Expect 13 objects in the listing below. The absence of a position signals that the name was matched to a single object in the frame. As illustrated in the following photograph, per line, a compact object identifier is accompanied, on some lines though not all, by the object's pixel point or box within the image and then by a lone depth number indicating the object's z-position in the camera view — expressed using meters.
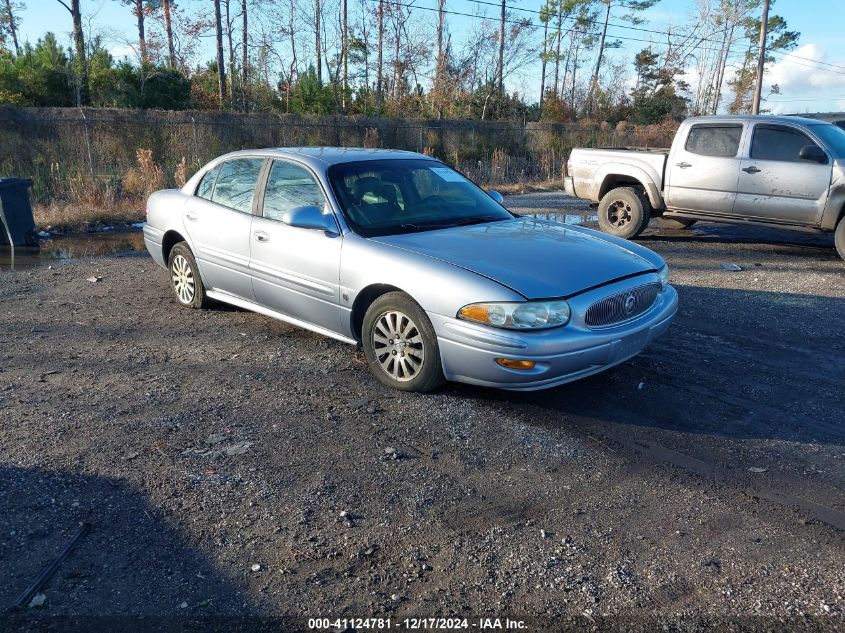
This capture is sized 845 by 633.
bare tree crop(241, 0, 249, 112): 31.50
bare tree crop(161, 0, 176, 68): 30.72
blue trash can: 9.93
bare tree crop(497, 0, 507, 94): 38.12
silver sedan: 4.12
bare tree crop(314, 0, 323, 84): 33.84
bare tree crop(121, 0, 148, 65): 30.84
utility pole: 32.72
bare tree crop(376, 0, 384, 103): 35.44
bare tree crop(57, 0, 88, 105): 24.53
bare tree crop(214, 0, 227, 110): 29.03
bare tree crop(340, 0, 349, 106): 34.66
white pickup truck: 8.81
